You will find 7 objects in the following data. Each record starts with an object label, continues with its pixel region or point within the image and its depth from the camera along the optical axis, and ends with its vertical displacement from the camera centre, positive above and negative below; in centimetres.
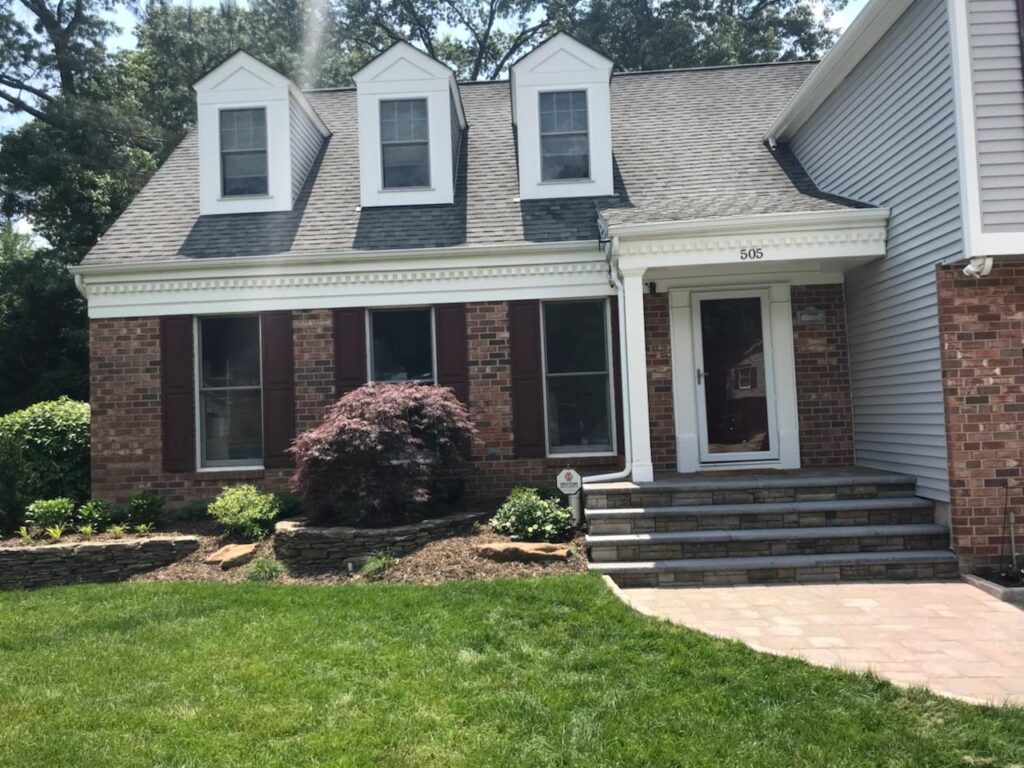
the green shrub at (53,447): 867 -18
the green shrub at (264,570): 644 -132
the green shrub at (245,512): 743 -91
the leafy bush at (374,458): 695 -38
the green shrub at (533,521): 669 -102
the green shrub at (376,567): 627 -129
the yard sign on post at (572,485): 698 -71
